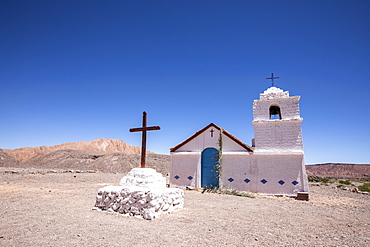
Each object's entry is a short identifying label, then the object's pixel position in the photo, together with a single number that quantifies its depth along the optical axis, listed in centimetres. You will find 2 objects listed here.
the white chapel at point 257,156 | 1276
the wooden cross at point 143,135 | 808
